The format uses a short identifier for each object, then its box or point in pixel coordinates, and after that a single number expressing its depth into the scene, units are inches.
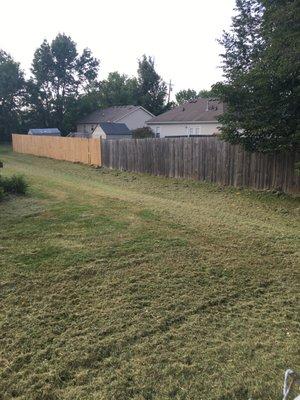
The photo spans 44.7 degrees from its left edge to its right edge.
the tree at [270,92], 300.0
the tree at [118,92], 1999.3
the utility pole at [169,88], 2059.5
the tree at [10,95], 1582.2
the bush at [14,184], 355.3
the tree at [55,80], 1722.4
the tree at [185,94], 2493.1
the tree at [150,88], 1932.8
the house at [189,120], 1235.2
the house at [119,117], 1587.6
